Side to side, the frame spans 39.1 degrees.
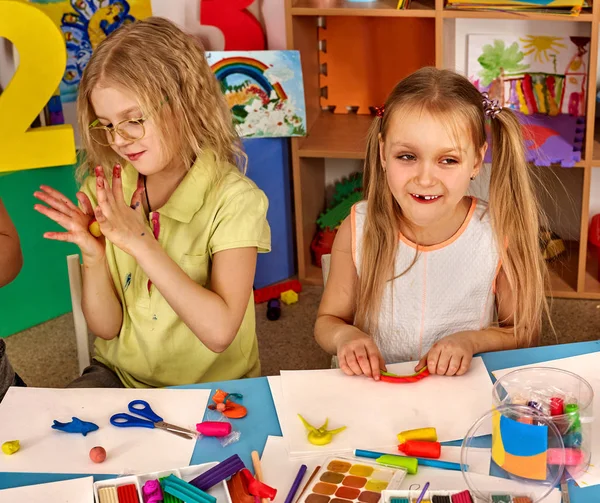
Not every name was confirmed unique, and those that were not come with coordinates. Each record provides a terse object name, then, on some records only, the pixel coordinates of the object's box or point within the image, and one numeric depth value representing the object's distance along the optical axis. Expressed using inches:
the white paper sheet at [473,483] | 36.4
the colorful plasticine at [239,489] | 37.4
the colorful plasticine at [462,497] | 36.2
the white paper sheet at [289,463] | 38.2
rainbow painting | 100.2
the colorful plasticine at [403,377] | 46.2
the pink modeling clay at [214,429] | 42.3
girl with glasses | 53.7
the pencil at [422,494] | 36.5
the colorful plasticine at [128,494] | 37.5
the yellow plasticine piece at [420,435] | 41.0
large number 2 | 88.4
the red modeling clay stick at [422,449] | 39.8
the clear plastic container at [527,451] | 36.0
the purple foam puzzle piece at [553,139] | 94.7
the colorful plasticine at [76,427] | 42.9
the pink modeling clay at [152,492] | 37.3
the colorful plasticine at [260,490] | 37.2
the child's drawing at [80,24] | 104.0
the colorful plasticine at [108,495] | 37.6
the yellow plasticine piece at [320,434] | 41.0
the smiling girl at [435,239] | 53.2
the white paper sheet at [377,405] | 41.7
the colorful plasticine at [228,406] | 43.9
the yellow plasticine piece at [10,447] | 41.7
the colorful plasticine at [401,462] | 38.7
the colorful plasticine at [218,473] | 38.4
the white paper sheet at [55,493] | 38.1
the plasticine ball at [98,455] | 40.6
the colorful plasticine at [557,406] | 37.9
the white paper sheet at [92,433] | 40.7
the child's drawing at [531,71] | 102.7
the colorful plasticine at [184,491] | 37.2
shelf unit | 94.2
